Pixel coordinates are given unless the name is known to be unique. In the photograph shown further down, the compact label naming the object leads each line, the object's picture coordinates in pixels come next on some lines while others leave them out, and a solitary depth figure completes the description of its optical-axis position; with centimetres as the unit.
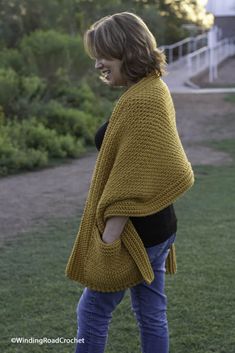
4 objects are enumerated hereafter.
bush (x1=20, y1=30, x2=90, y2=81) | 1284
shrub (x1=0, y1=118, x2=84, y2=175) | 957
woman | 261
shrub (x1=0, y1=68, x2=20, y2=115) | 1114
